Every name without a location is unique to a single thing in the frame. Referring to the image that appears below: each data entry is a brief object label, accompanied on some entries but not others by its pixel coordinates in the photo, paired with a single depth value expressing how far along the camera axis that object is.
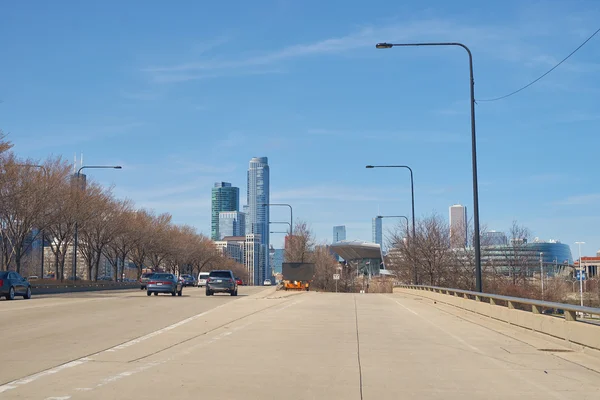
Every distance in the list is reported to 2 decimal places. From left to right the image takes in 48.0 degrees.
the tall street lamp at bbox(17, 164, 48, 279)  56.99
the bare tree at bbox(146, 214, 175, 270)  96.50
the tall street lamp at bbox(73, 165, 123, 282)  56.08
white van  83.31
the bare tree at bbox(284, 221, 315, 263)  98.19
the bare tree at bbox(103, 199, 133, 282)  77.69
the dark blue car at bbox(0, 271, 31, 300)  37.40
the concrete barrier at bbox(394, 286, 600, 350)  14.22
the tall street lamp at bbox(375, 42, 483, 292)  26.89
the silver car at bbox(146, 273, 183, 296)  44.91
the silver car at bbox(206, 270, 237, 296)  45.50
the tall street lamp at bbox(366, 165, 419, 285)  56.53
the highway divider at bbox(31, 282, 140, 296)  51.83
